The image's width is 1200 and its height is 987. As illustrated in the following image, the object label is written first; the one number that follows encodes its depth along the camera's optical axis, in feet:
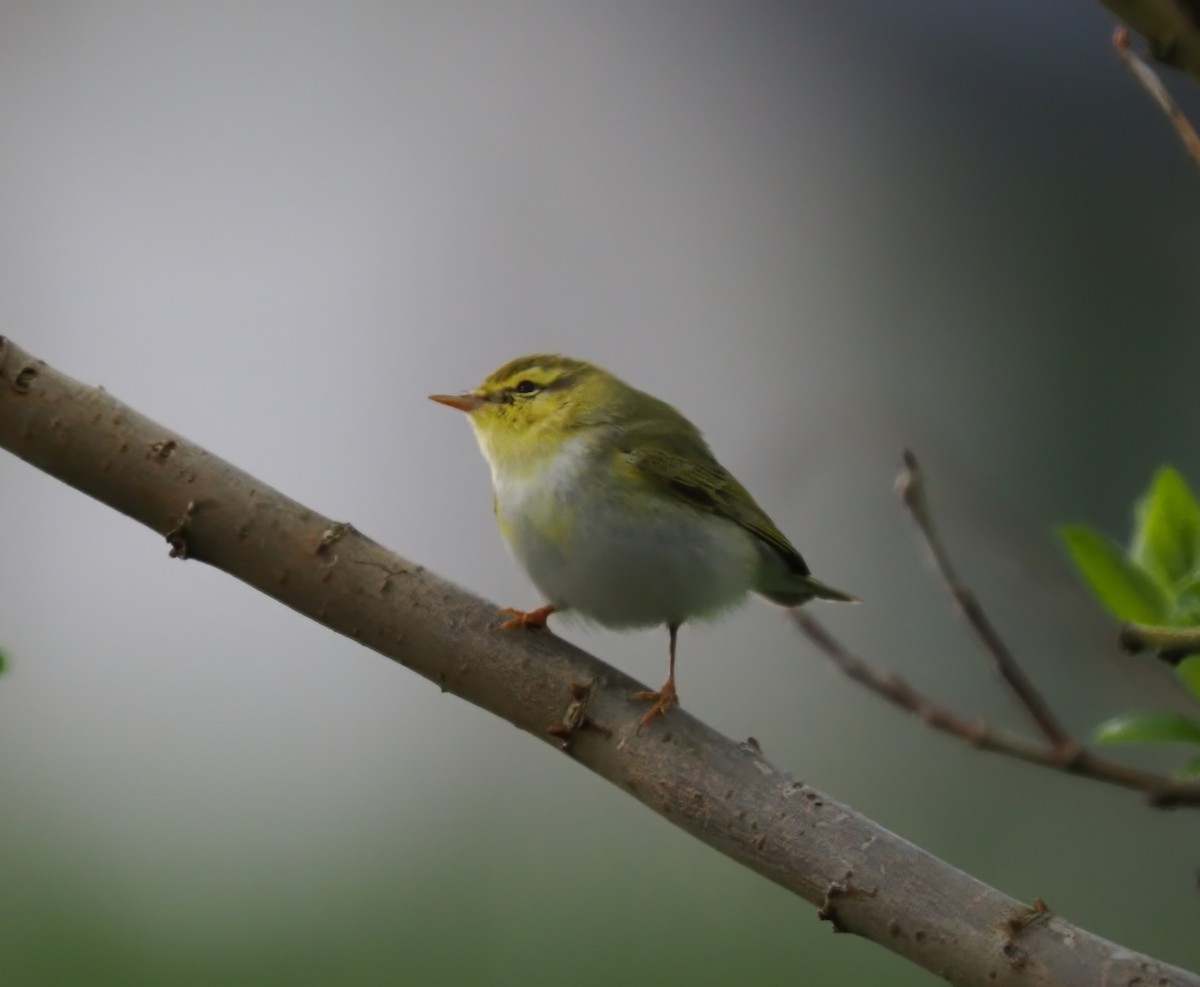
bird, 16.55
